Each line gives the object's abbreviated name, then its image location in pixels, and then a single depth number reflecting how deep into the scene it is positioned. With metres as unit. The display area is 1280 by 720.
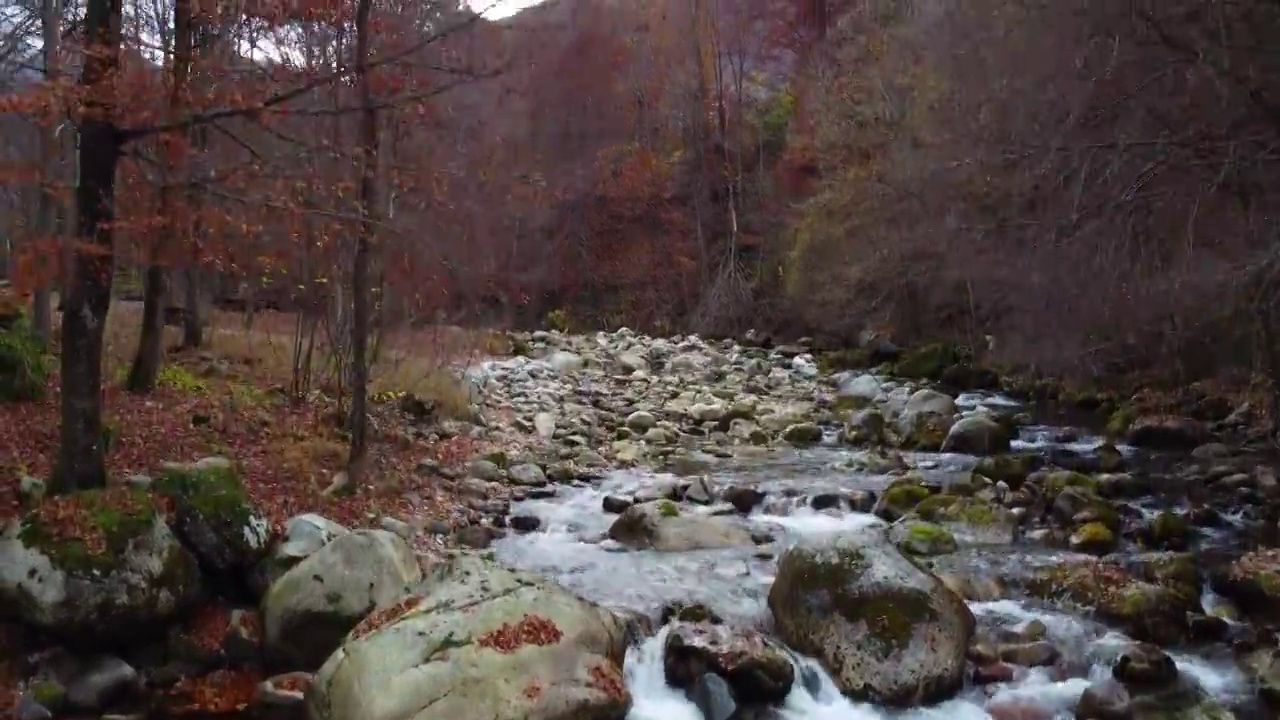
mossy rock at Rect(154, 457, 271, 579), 7.14
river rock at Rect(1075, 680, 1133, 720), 6.16
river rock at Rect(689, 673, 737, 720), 6.16
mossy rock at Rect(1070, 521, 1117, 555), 9.26
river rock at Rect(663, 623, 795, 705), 6.39
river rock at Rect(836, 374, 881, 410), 18.77
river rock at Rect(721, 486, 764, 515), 10.98
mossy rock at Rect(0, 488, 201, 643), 6.20
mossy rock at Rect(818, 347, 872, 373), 24.09
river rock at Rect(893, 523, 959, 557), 9.25
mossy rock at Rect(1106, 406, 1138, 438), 14.76
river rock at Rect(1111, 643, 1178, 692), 6.58
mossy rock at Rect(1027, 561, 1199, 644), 7.29
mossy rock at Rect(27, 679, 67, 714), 5.86
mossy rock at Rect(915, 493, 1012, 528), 9.92
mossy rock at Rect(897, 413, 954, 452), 14.33
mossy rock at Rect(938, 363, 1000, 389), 20.59
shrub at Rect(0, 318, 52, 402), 9.78
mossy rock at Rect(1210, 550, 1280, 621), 7.63
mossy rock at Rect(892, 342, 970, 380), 21.95
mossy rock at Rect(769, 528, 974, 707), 6.54
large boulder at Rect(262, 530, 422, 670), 6.52
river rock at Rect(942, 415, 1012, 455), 13.92
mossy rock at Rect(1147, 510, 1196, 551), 9.30
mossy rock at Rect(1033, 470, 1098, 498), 11.02
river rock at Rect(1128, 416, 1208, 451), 13.70
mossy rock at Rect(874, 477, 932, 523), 10.59
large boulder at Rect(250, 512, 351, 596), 7.21
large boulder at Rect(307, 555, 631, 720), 5.46
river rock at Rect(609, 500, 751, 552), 9.49
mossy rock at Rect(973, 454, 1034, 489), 11.67
